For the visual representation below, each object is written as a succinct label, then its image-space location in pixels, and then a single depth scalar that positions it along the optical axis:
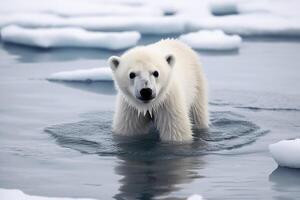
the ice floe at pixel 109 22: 23.58
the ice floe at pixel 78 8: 26.70
